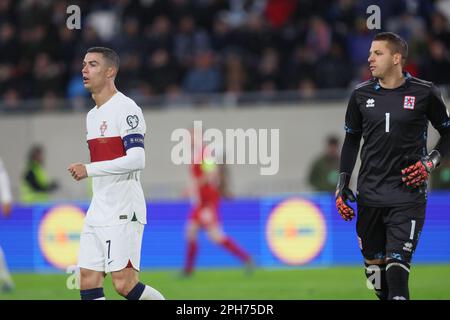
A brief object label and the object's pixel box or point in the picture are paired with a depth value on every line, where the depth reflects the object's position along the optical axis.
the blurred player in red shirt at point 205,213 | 15.90
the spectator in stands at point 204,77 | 19.52
